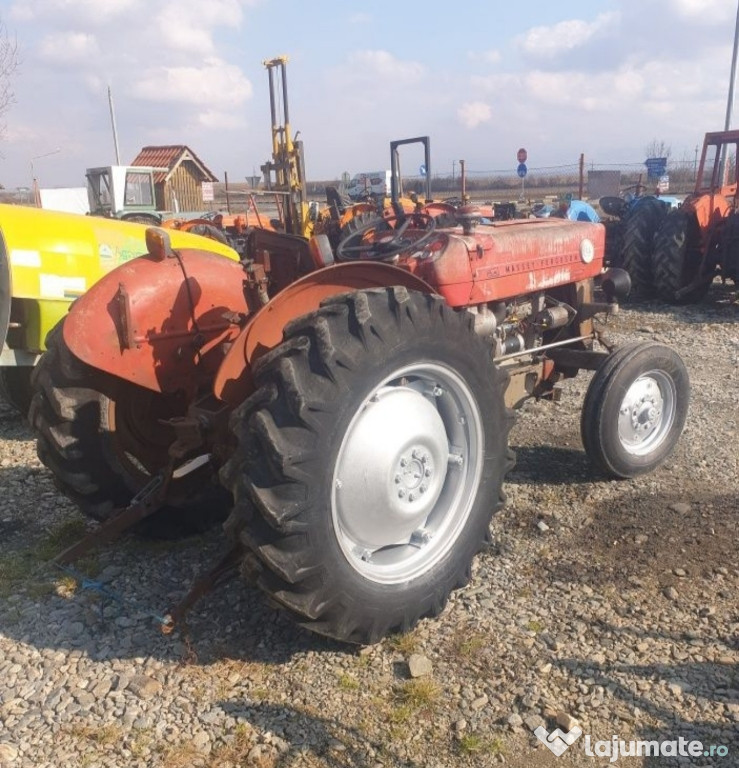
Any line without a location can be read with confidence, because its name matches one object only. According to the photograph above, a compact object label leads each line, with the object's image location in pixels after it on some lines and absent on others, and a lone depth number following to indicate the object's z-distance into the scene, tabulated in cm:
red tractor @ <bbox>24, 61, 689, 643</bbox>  224
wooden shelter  2918
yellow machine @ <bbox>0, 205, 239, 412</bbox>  452
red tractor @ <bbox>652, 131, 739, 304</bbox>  936
